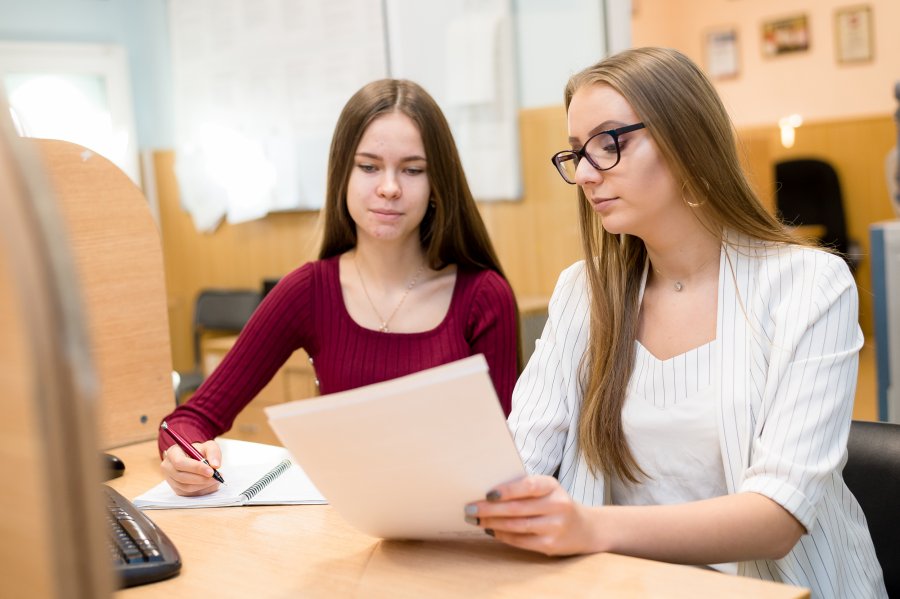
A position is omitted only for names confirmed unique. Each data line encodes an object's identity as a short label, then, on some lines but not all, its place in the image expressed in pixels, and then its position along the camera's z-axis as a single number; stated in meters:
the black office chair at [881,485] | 1.34
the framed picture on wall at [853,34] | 6.77
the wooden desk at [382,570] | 0.95
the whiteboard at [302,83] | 3.39
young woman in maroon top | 1.86
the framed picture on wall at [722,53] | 7.54
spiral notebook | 1.37
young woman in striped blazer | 1.15
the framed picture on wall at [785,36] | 7.12
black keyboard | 1.06
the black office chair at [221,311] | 4.81
